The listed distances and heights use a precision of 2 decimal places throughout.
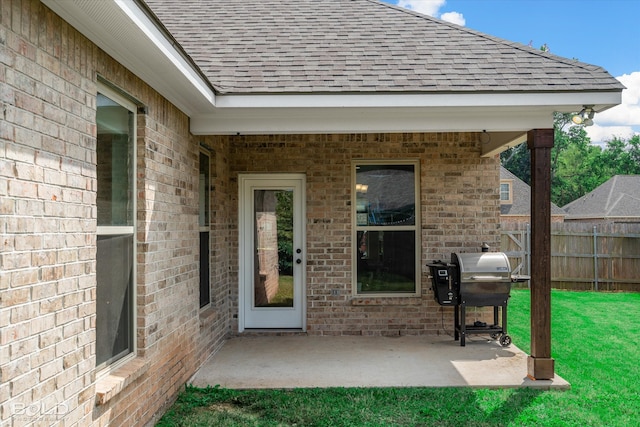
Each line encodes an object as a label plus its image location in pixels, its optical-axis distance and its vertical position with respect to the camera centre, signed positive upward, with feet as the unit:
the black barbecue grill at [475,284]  20.72 -2.76
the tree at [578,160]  118.73 +14.07
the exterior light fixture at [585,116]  15.70 +3.24
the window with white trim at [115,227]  10.90 -0.18
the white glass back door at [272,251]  23.54 -1.52
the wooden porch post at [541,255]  16.21 -1.20
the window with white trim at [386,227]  23.59 -0.40
